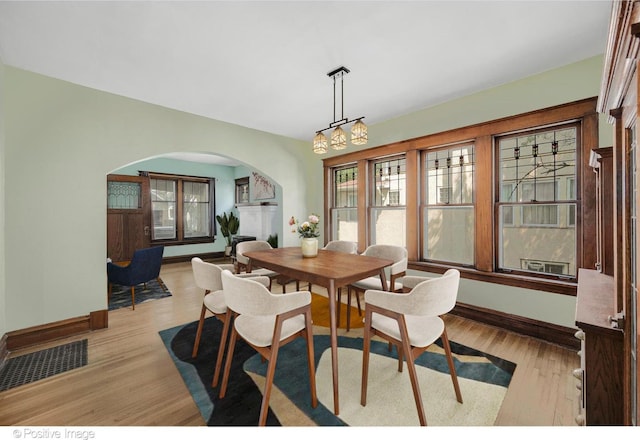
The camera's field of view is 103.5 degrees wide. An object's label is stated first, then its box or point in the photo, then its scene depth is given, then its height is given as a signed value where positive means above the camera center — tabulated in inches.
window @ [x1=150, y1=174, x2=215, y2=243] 255.7 +12.7
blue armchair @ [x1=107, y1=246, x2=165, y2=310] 136.7 -27.7
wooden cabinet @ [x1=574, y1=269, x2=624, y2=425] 39.3 -24.1
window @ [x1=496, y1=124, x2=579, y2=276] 102.7 +7.5
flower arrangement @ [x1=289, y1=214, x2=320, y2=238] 104.0 -4.0
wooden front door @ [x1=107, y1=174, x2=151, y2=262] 222.9 +4.8
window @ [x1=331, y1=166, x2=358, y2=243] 182.1 +10.7
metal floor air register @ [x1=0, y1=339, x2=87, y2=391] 78.8 -49.1
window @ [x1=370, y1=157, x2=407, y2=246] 155.8 +10.9
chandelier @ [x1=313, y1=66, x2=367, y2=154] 97.2 +33.8
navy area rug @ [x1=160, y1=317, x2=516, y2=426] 62.8 -48.9
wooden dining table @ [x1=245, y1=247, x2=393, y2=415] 69.6 -16.0
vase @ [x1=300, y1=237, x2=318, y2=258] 105.1 -11.6
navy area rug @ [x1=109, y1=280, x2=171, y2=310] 143.6 -46.5
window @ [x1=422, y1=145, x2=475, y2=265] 128.9 +6.6
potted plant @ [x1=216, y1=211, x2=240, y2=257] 277.4 -7.9
